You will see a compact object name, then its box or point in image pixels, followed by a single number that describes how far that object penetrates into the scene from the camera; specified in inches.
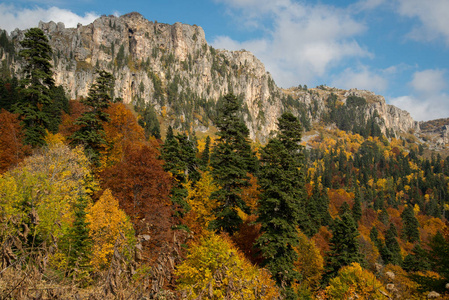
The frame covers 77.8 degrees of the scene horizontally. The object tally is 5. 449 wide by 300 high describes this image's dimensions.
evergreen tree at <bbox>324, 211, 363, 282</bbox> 1295.9
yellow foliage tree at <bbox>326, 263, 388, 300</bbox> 1071.6
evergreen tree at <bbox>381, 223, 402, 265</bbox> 2374.1
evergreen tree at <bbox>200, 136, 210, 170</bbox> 2421.5
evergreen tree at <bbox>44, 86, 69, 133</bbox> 1991.5
